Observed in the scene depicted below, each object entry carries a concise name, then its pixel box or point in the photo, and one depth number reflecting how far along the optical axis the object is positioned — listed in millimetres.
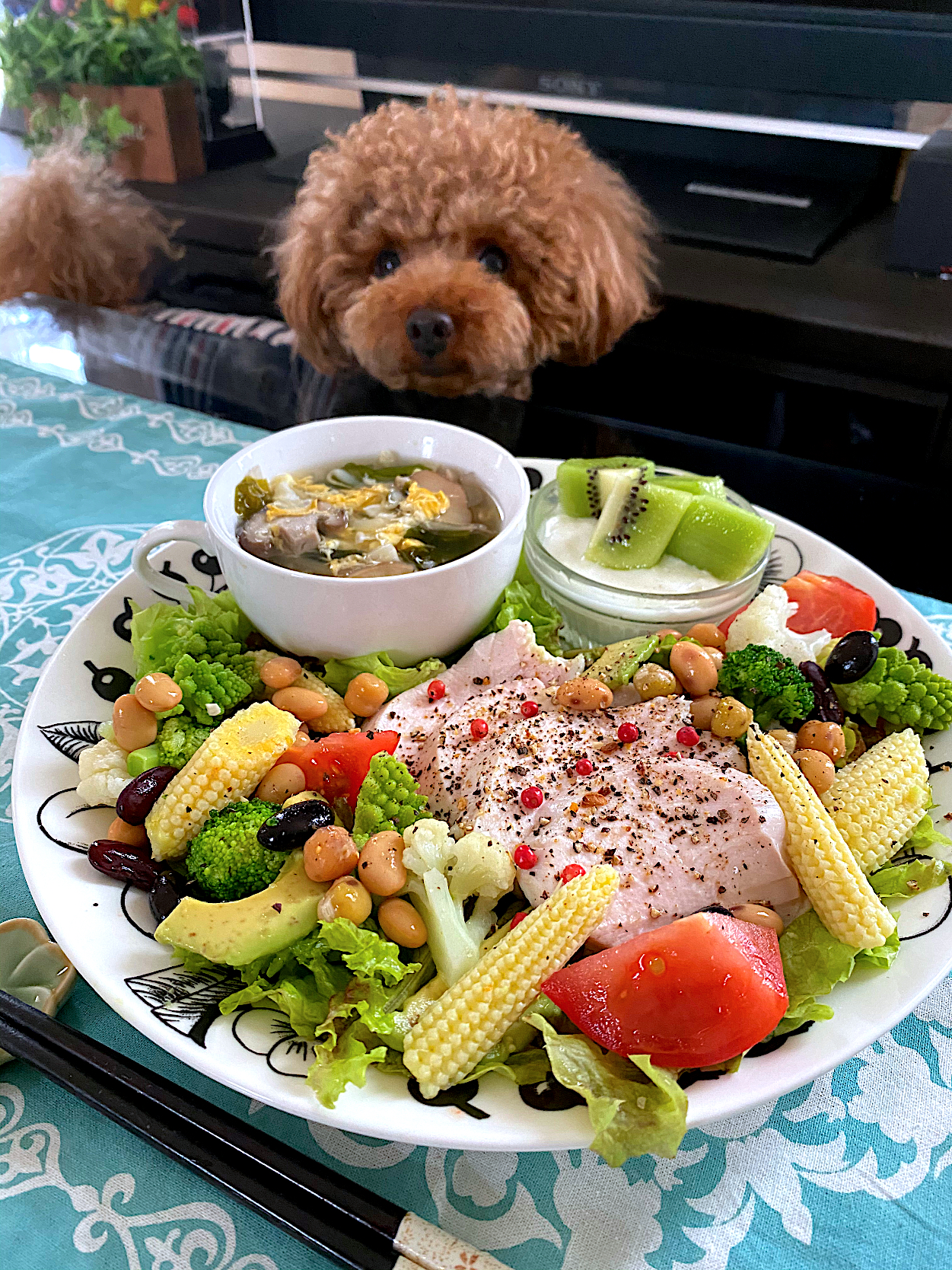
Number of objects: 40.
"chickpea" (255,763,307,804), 270
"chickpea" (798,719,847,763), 285
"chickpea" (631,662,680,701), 295
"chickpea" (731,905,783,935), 235
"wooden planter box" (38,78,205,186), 699
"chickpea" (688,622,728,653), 321
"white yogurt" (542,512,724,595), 351
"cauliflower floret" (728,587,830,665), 311
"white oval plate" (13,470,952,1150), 198
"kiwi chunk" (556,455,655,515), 374
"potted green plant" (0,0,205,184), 675
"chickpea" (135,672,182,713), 286
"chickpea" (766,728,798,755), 288
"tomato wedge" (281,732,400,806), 277
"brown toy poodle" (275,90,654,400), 476
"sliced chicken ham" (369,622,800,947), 244
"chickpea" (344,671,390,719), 304
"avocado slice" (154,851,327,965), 230
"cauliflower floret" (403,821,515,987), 237
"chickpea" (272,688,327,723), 296
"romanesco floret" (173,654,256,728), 296
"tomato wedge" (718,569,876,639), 339
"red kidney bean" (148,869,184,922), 244
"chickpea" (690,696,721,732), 285
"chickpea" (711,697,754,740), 276
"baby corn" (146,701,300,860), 259
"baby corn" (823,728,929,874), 255
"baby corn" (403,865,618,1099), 207
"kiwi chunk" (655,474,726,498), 375
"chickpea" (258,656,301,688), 304
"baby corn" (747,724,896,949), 227
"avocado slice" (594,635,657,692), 303
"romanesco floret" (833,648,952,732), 296
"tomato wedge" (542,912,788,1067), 205
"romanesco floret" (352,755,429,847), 257
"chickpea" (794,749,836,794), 270
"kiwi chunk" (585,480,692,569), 357
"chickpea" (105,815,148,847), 265
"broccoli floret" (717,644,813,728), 290
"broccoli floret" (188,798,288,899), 246
